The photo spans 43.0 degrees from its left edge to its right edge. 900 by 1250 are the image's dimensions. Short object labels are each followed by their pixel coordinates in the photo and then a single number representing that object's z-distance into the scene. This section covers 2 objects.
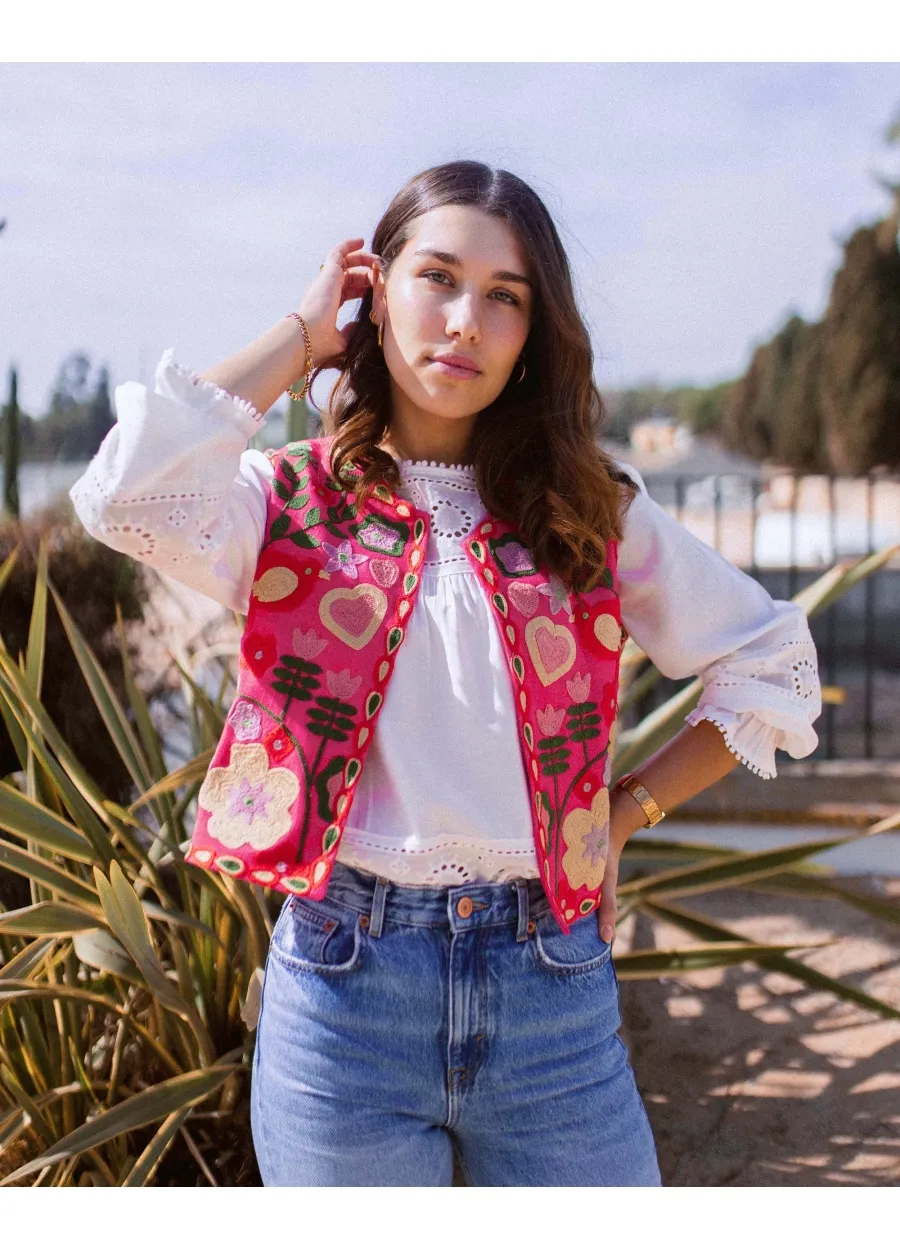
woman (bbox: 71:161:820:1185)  1.25
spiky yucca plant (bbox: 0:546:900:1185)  1.82
